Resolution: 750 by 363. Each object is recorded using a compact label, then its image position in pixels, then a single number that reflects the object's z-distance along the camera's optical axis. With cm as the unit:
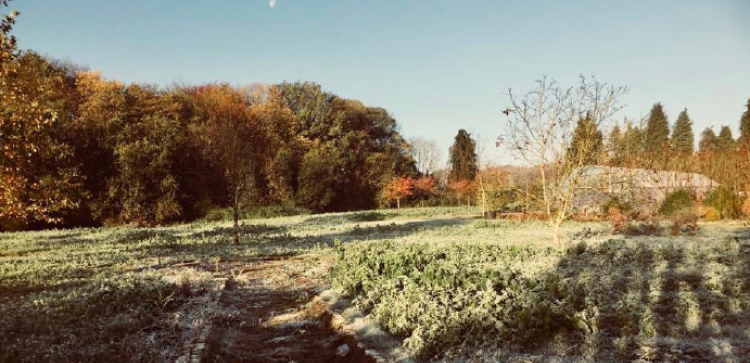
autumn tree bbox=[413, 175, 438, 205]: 4256
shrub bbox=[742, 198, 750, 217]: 1712
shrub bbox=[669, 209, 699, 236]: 1290
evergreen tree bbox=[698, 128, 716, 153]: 5947
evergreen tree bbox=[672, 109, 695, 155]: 6179
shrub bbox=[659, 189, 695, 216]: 1823
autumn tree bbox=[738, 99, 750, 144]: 4780
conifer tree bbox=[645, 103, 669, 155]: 6011
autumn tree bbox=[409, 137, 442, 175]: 5981
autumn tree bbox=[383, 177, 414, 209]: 3984
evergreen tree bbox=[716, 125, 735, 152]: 5562
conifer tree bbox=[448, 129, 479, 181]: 4253
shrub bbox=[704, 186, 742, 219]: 1766
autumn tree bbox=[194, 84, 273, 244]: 1505
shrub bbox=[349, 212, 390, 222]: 2653
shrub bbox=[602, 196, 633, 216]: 1912
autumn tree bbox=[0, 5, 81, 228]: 855
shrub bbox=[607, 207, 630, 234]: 1402
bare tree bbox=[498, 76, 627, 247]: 1059
